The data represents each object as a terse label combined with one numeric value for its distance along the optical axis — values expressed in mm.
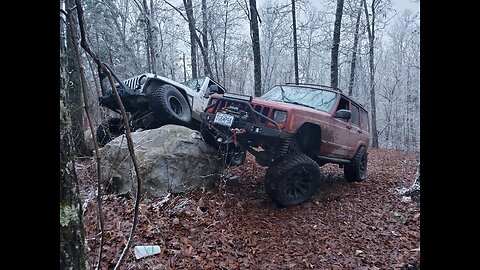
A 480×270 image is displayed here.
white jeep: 7305
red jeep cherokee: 5387
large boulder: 5582
